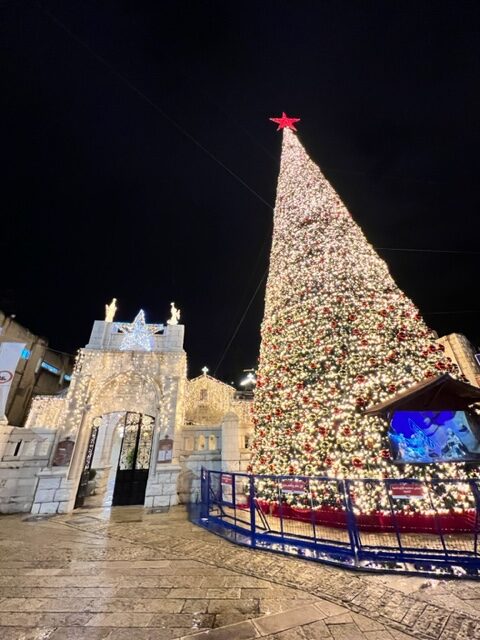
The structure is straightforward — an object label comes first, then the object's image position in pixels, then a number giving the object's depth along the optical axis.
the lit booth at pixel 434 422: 5.22
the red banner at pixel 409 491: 4.09
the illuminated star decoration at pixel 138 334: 11.45
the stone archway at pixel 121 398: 8.88
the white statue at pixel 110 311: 12.03
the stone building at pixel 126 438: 8.77
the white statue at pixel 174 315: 12.14
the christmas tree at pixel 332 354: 5.69
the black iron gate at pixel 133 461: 10.31
